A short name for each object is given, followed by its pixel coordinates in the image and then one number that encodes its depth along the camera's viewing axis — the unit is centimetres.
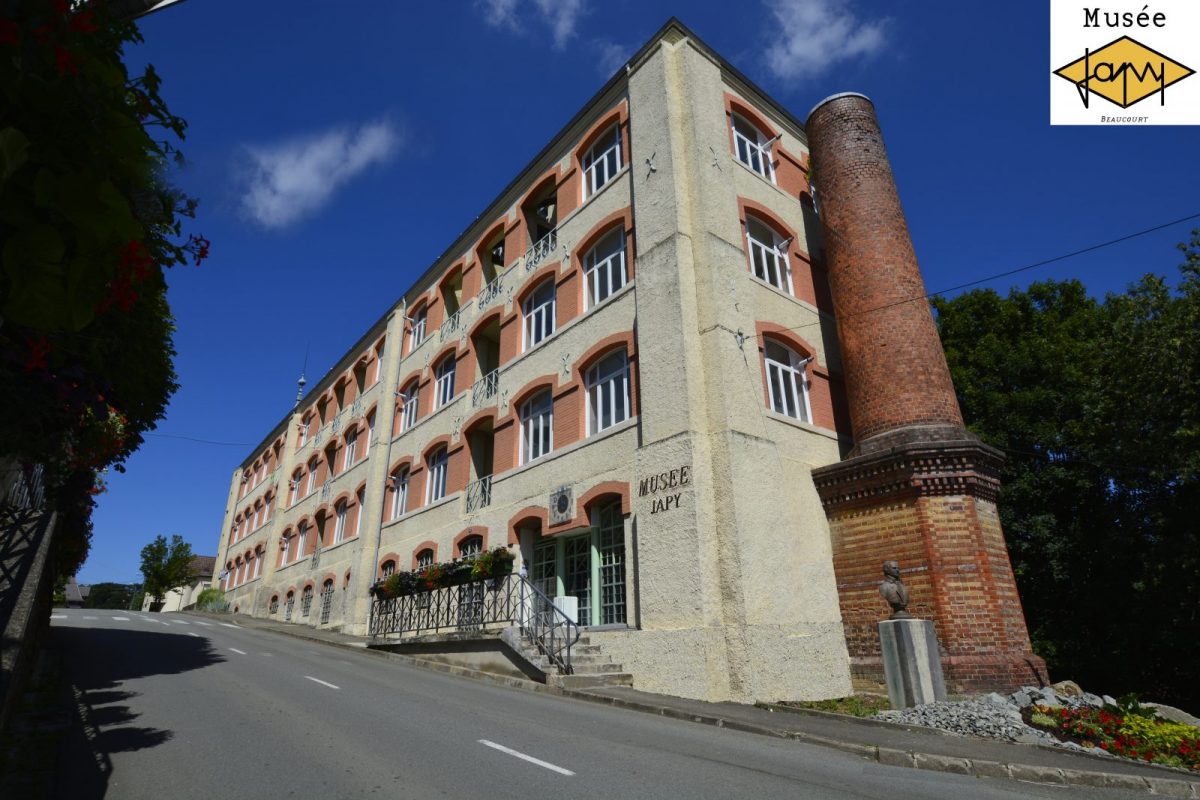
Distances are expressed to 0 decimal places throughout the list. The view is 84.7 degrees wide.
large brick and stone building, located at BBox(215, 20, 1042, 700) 1118
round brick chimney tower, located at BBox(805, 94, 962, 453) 1313
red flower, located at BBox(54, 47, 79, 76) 190
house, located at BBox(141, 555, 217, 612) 5801
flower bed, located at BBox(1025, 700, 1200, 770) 709
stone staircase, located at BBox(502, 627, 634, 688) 1141
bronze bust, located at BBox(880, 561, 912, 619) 998
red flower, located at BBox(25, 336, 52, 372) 264
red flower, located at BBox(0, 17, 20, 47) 172
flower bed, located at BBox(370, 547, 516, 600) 1443
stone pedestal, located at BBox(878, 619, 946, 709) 959
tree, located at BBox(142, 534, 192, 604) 5269
